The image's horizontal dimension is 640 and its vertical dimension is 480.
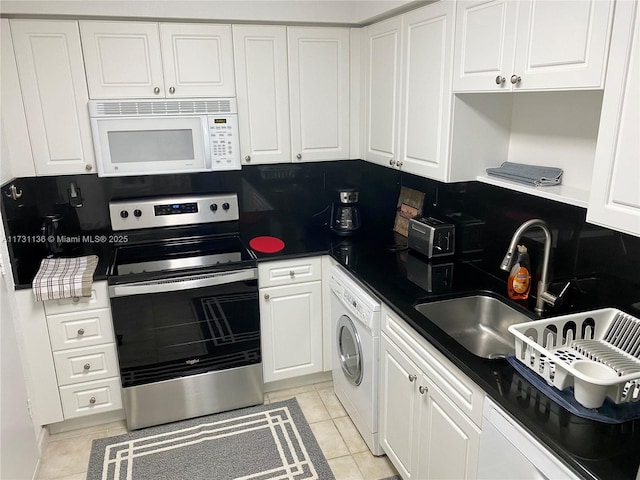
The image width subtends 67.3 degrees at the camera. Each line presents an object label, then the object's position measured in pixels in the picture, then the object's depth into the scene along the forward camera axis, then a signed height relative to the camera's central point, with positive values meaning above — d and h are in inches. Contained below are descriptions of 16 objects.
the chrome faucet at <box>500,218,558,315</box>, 70.4 -24.5
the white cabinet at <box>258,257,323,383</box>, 106.9 -44.9
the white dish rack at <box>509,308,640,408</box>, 50.8 -28.4
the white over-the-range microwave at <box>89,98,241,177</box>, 98.4 -3.7
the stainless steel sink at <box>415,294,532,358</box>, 79.0 -34.2
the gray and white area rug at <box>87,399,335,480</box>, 91.2 -65.2
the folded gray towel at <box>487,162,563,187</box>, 71.8 -9.4
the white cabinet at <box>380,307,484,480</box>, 62.2 -42.7
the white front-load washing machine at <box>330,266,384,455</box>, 87.7 -45.8
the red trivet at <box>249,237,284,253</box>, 109.3 -28.9
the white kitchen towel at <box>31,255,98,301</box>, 90.9 -30.1
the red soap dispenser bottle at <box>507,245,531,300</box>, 78.1 -26.1
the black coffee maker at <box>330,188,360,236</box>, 117.1 -23.3
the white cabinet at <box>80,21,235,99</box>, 96.4 +11.8
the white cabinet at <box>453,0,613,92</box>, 52.9 +8.4
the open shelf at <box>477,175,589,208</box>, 63.2 -11.1
